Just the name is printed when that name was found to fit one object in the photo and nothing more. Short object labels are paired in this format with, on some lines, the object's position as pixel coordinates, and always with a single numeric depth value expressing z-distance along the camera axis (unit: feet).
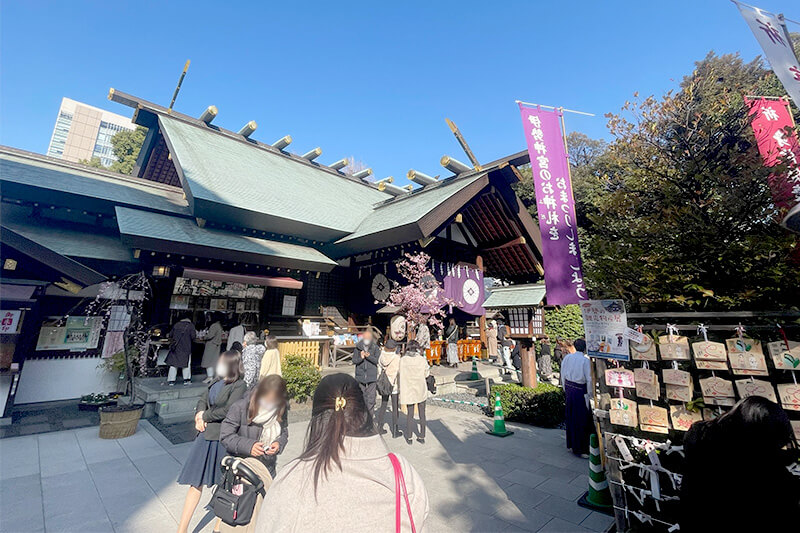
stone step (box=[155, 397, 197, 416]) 23.30
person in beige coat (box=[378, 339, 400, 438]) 20.72
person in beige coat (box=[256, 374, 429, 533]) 4.37
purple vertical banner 15.37
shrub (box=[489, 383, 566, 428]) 23.91
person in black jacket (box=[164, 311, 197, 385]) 25.66
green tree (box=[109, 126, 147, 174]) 69.00
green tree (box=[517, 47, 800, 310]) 9.98
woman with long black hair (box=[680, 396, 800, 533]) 5.46
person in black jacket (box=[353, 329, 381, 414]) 21.08
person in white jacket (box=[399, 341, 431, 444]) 20.08
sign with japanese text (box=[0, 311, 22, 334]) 21.72
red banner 9.58
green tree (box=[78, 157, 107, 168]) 75.66
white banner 11.71
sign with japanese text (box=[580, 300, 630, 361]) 10.86
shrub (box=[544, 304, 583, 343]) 51.08
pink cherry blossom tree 37.63
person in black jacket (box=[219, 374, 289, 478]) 8.96
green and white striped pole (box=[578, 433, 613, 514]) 12.27
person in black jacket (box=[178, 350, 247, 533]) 10.07
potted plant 27.32
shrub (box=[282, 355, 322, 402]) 25.98
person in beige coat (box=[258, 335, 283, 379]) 20.51
